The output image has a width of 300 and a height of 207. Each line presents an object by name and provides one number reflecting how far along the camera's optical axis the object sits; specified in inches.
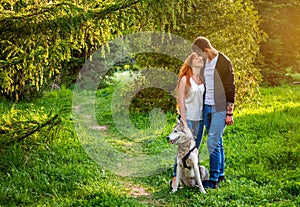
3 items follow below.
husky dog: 236.7
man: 246.1
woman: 247.1
